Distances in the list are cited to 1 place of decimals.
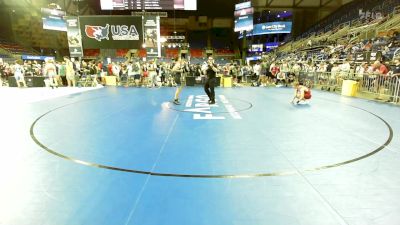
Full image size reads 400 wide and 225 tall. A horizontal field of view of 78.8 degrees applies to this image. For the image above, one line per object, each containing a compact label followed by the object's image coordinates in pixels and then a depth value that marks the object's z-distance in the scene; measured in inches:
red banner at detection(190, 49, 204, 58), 1660.9
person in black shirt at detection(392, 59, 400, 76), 381.1
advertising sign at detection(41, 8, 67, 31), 676.7
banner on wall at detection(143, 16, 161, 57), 542.4
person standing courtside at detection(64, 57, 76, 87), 565.4
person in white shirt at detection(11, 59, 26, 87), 579.2
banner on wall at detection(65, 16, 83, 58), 544.4
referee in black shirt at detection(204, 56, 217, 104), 328.2
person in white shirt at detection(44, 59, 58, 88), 532.0
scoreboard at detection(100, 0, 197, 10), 537.6
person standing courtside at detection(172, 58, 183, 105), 342.3
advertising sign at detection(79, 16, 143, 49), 542.9
